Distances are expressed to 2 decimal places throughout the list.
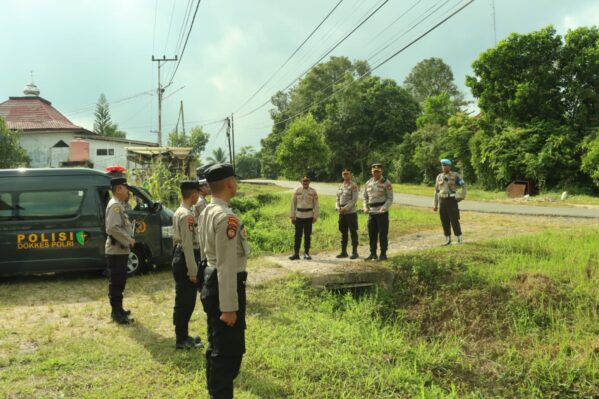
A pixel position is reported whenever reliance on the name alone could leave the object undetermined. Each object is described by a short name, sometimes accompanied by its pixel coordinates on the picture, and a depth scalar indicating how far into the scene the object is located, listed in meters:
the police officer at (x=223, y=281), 3.24
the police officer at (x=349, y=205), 9.36
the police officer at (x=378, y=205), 8.66
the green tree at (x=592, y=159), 23.50
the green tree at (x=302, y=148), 37.78
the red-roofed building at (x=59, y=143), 33.06
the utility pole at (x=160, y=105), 33.72
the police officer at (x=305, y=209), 9.38
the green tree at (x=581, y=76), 26.12
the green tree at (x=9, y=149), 26.83
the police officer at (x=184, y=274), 4.88
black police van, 8.37
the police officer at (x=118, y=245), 5.81
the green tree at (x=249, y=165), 84.57
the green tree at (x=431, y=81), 56.44
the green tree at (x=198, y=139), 81.65
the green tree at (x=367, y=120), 50.84
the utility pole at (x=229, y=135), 46.23
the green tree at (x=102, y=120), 65.81
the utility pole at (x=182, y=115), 54.25
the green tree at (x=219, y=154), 74.00
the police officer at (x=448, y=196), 9.42
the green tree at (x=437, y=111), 44.88
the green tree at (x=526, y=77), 27.47
